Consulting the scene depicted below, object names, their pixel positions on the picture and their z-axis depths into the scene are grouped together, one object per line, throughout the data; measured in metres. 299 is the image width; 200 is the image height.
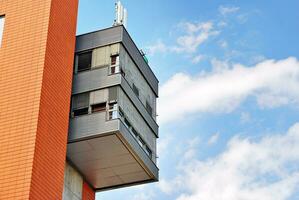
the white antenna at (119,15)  42.23
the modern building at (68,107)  32.50
